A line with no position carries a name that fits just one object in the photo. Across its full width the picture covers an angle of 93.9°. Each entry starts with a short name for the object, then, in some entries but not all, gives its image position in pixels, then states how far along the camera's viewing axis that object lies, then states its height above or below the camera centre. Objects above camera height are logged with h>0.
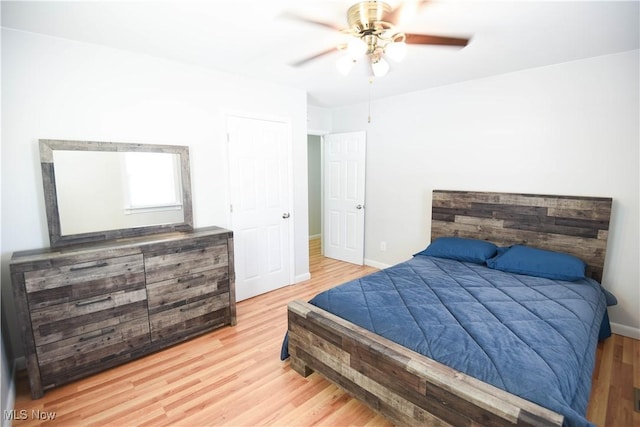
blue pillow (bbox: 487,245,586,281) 2.44 -0.75
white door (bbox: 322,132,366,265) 4.42 -0.29
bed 1.33 -0.88
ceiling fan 1.64 +0.82
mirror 2.20 -0.09
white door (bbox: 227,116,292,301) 3.21 -0.29
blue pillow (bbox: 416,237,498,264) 2.87 -0.73
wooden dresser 1.92 -0.88
